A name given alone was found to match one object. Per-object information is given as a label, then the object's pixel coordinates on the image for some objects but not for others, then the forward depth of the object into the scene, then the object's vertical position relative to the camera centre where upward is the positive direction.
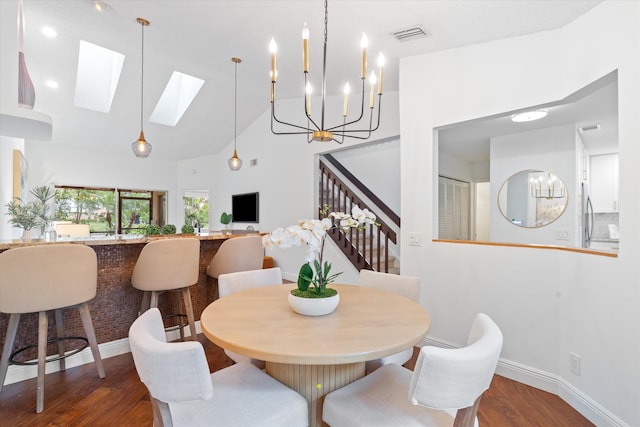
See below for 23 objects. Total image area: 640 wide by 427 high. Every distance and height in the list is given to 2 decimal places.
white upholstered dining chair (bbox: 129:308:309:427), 0.98 -0.72
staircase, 4.69 +0.13
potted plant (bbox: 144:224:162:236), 3.46 -0.17
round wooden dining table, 1.09 -0.47
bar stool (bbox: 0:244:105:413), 1.91 -0.44
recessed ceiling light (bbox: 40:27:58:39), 3.68 +2.18
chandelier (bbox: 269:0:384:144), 1.65 +0.77
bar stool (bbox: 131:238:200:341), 2.52 -0.44
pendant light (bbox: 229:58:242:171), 4.16 +1.96
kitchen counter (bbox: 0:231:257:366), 2.55 -0.69
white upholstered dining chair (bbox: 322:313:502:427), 0.94 -0.61
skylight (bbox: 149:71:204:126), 5.72 +2.21
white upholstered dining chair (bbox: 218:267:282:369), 2.09 -0.46
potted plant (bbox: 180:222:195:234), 3.64 -0.17
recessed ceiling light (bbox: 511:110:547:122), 3.18 +1.03
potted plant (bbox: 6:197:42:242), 2.62 -0.01
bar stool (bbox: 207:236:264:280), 3.01 -0.40
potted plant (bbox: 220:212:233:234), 6.89 -0.08
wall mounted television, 6.58 +0.18
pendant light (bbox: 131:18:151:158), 3.70 +0.80
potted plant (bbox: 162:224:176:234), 3.56 -0.17
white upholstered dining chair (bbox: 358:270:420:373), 1.76 -0.48
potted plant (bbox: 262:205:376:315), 1.46 -0.14
